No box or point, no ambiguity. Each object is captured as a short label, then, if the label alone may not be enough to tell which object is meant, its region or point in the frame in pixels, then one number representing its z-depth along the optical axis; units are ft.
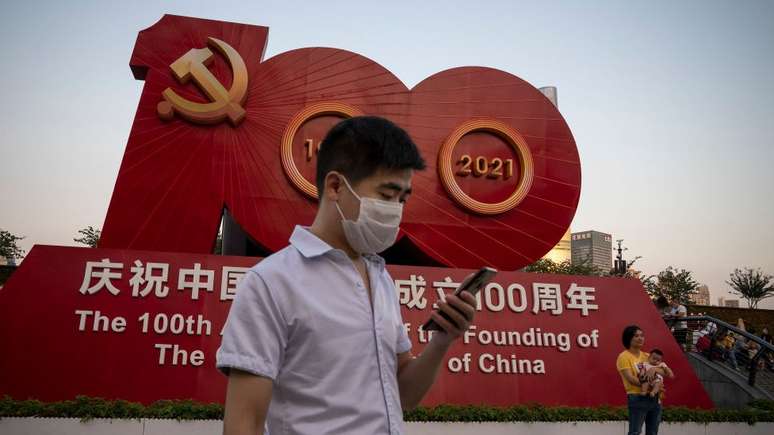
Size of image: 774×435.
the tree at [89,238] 110.83
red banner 23.95
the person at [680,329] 39.58
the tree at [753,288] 114.21
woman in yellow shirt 19.51
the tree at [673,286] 111.86
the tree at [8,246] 104.27
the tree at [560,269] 109.19
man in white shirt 4.91
